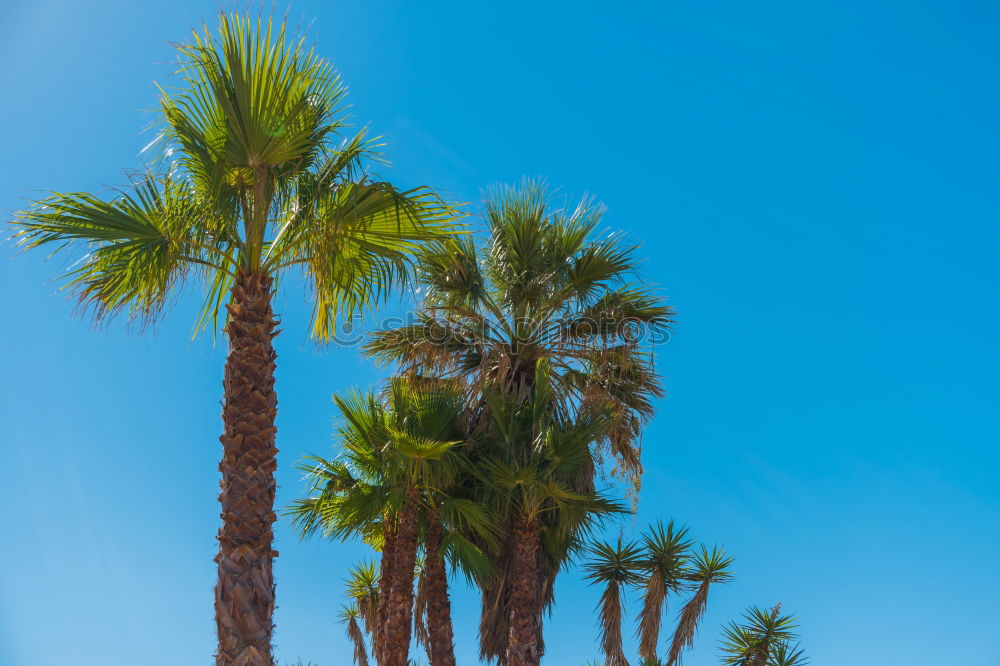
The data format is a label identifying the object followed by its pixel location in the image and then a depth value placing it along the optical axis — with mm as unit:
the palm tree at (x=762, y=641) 14766
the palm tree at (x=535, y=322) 16203
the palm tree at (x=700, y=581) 15336
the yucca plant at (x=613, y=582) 15453
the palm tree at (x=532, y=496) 14188
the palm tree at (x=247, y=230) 8391
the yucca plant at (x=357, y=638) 18219
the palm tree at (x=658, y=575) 15133
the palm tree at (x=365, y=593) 17750
